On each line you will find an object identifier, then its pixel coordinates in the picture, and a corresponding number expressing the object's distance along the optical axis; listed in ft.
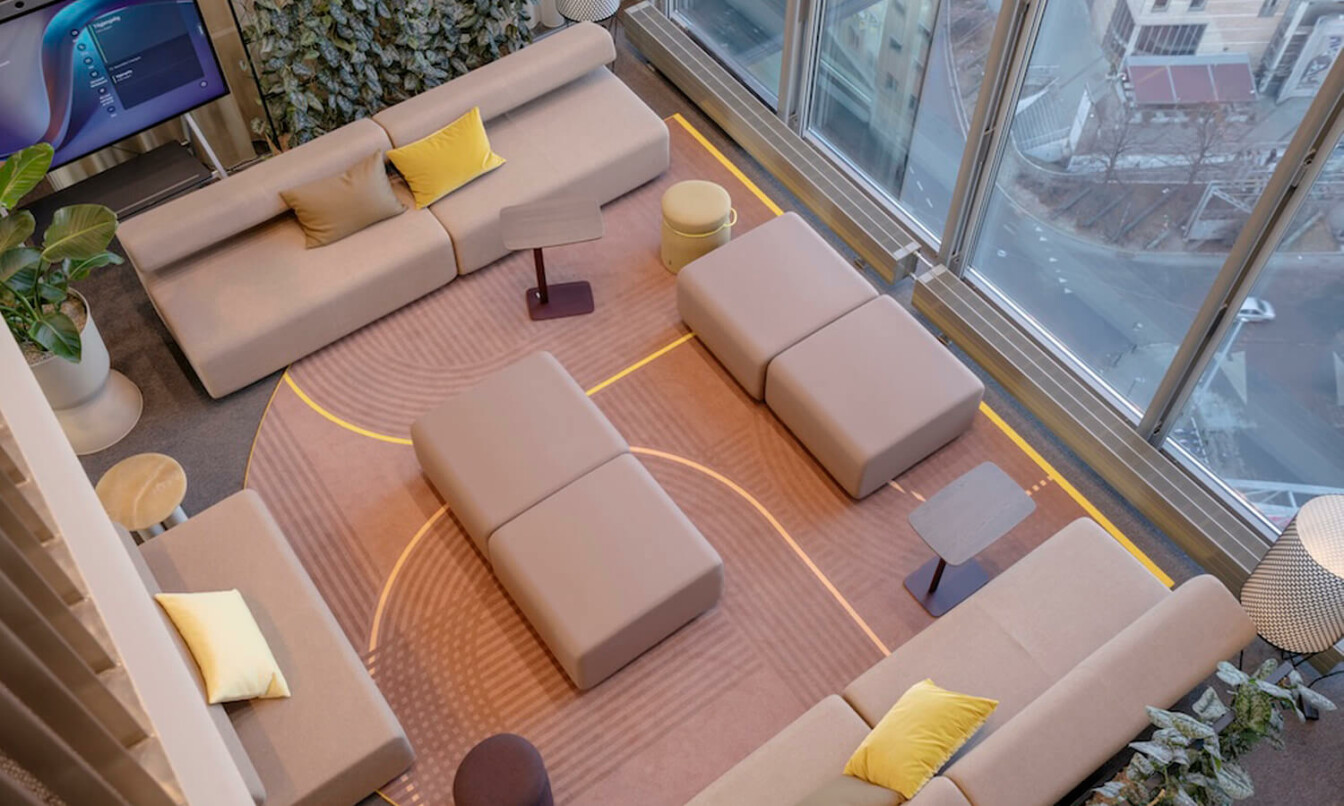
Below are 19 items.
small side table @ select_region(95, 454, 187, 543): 17.06
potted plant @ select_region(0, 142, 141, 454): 17.17
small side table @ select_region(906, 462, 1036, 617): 16.70
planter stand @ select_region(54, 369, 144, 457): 19.94
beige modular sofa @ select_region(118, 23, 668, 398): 20.40
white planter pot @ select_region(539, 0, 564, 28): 26.50
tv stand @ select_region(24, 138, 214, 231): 21.81
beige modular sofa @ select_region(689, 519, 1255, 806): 14.25
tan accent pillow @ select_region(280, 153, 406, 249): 21.01
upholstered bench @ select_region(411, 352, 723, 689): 17.03
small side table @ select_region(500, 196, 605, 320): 20.31
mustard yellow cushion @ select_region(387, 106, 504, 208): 21.70
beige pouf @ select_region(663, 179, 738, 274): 21.49
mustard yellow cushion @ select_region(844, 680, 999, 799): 14.24
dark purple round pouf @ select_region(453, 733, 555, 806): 14.90
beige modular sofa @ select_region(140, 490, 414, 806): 15.44
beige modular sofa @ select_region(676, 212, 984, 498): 18.98
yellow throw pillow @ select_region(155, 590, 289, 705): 15.20
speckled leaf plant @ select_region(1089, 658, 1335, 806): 13.10
